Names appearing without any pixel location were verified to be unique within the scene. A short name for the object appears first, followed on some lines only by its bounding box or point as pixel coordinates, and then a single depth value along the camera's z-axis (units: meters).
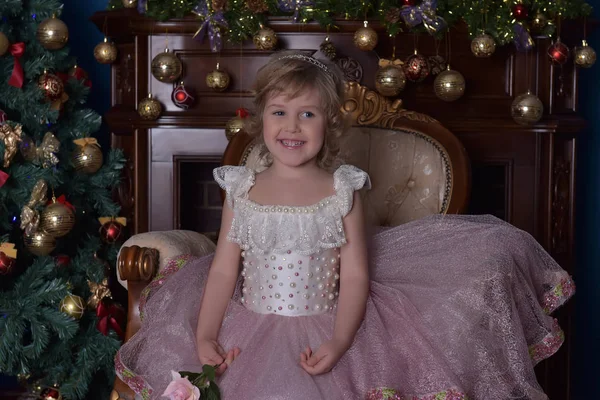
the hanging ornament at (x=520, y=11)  3.09
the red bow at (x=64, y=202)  3.06
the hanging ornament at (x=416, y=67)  3.14
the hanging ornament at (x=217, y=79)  3.22
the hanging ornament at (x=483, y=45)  3.07
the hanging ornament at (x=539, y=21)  3.15
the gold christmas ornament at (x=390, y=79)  3.08
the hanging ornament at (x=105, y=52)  3.31
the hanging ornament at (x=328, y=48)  3.21
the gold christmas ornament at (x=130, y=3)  3.24
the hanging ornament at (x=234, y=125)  3.12
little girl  1.95
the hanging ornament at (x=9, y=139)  2.88
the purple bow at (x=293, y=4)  3.06
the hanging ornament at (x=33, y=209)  2.96
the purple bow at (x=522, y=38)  3.11
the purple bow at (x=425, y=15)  3.03
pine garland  3.08
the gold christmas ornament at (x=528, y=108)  3.15
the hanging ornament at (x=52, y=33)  3.03
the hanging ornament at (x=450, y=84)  3.15
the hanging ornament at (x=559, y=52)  3.15
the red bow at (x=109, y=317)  3.15
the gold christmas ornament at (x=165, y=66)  3.20
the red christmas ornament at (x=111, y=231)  3.29
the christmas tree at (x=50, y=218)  2.96
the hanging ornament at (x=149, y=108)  3.28
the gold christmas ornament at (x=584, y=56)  3.18
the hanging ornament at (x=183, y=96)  3.26
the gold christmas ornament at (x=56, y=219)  3.00
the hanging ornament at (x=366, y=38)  3.07
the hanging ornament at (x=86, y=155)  3.22
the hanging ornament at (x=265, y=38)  3.12
